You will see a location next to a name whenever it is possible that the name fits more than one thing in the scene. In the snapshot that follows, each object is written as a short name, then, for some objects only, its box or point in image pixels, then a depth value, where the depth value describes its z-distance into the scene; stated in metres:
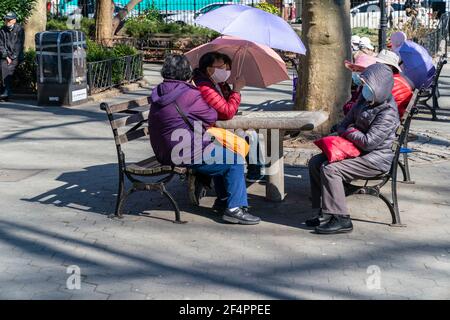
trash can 14.08
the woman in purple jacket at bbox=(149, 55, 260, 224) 6.97
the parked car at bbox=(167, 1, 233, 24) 28.13
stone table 7.31
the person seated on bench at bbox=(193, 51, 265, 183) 7.29
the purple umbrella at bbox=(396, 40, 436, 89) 11.48
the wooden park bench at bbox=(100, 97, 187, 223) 7.11
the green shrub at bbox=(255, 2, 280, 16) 21.34
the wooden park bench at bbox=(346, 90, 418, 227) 6.98
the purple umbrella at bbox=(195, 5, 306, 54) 7.60
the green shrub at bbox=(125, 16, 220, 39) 21.78
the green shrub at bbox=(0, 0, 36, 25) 15.21
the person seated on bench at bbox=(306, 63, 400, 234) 6.79
